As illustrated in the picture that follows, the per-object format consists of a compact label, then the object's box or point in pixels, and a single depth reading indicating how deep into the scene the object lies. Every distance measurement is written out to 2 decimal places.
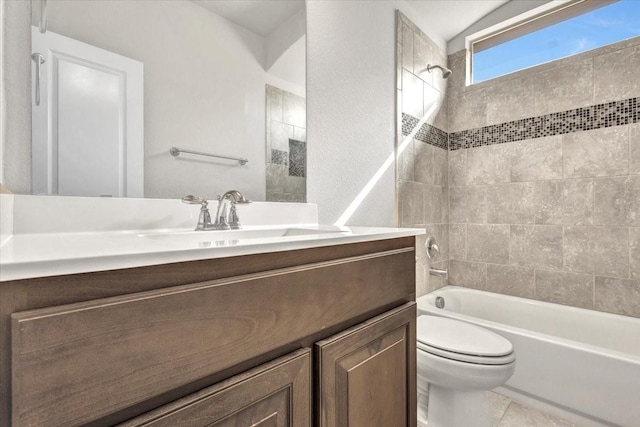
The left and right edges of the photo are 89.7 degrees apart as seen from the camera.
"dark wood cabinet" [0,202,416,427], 0.39
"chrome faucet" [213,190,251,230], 1.02
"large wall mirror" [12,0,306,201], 0.88
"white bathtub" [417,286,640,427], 1.39
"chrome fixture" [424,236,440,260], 2.21
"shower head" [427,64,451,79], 2.27
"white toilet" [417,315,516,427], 1.27
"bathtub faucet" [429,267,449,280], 2.13
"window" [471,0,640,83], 1.96
